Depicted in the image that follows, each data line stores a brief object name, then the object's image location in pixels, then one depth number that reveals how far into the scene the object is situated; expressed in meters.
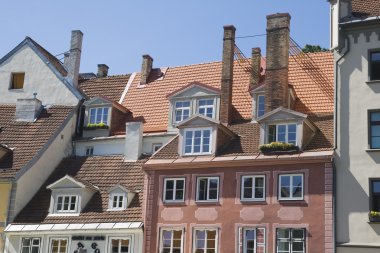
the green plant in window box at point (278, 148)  30.81
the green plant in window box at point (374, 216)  28.16
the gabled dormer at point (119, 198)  33.72
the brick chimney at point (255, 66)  37.62
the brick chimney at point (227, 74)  35.69
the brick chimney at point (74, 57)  42.56
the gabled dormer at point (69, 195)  34.66
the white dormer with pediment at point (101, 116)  39.00
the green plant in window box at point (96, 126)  38.94
